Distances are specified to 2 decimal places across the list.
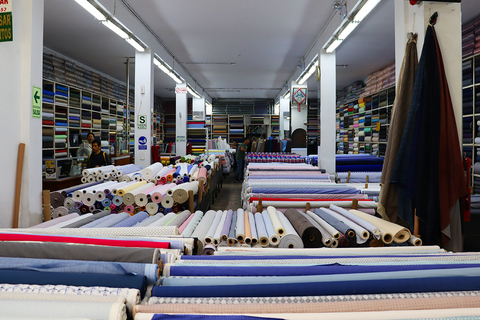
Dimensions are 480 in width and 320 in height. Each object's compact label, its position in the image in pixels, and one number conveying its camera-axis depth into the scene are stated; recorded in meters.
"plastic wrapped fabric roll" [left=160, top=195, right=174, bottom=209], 4.14
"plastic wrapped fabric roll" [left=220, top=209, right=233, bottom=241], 2.15
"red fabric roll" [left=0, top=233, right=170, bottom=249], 1.61
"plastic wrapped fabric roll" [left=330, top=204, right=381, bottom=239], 2.26
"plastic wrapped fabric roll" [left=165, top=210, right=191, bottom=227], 2.53
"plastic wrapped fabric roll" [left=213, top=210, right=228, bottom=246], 2.14
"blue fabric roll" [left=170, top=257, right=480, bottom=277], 1.32
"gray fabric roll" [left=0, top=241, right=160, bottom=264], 1.39
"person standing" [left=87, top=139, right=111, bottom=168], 7.21
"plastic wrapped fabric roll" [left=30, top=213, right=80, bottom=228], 2.32
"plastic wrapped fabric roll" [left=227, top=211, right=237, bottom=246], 2.17
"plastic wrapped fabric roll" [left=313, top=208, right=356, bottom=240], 2.25
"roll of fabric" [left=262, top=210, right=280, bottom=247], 2.16
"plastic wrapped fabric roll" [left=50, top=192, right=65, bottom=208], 4.01
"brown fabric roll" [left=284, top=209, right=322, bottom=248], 2.24
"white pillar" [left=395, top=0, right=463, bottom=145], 2.93
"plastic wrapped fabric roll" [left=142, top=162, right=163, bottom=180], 5.24
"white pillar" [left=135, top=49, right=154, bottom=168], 7.79
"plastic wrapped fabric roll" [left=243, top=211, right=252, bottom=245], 2.16
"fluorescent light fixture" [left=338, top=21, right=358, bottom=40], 5.77
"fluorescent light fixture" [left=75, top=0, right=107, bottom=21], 4.78
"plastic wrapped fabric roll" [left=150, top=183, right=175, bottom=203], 4.08
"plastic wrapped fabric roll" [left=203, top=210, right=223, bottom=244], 2.14
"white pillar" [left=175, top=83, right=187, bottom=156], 12.52
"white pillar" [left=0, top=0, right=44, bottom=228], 3.42
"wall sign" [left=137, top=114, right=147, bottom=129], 7.80
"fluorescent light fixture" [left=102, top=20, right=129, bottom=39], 5.57
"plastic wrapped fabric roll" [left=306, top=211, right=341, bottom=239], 2.24
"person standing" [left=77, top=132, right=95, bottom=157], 9.59
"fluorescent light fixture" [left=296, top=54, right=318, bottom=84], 8.77
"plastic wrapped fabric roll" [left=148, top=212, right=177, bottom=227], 2.47
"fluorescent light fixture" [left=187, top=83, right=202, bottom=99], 13.60
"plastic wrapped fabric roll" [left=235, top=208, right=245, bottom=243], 2.18
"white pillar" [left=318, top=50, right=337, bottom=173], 7.40
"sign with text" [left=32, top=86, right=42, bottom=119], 3.68
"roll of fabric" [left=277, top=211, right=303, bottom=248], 2.14
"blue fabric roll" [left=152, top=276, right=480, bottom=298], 1.17
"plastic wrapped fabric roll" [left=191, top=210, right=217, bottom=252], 2.14
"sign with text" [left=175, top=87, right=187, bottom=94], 11.93
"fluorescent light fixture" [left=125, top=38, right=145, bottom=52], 6.82
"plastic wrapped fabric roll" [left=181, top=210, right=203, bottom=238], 2.25
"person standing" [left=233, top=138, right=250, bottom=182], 12.18
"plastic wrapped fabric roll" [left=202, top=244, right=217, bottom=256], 2.09
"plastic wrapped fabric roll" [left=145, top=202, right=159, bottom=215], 4.03
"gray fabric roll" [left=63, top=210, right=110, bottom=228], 2.33
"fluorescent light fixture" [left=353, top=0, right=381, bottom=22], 4.90
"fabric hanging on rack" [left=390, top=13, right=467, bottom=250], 2.51
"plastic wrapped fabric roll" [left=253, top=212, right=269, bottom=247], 2.17
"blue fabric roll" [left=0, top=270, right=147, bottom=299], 1.20
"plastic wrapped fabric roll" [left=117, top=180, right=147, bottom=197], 4.08
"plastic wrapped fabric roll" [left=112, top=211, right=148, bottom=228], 2.43
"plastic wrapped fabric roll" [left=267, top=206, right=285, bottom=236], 2.22
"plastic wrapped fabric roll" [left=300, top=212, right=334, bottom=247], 2.23
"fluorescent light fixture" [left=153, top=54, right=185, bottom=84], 8.60
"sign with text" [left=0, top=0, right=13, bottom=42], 3.10
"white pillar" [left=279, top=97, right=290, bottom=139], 16.20
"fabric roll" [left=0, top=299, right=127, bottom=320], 1.03
